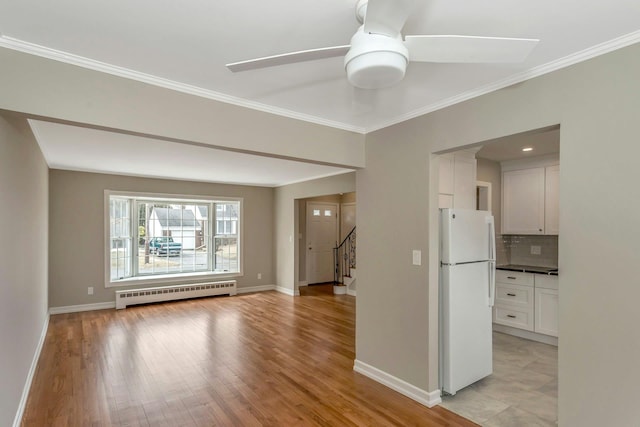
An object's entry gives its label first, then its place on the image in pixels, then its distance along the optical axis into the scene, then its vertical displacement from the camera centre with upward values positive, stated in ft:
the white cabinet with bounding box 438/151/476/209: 10.93 +1.10
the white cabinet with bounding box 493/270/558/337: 13.61 -3.70
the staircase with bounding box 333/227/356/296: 25.84 -3.76
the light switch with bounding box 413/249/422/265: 9.58 -1.23
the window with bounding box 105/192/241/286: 21.01 -1.62
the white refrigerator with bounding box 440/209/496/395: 9.64 -2.44
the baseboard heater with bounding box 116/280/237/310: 19.98 -5.01
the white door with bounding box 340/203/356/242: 29.04 -0.48
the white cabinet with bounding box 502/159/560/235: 14.78 +0.59
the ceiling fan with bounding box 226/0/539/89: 4.32 +2.19
